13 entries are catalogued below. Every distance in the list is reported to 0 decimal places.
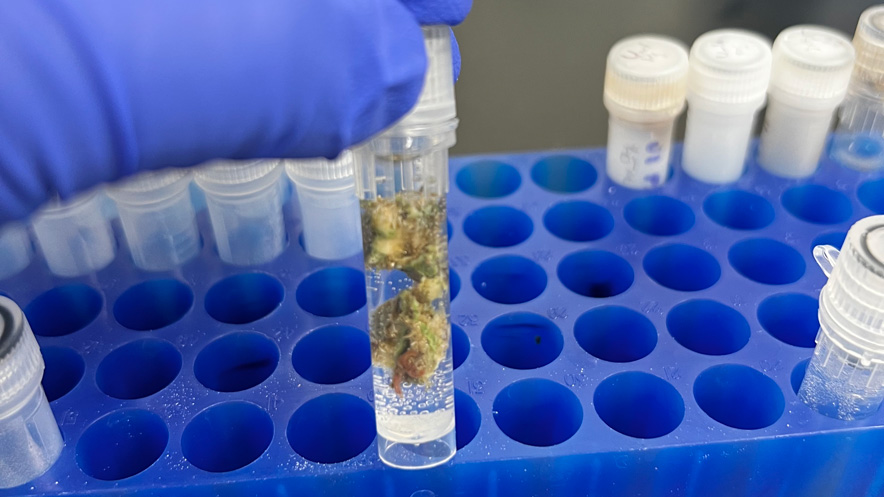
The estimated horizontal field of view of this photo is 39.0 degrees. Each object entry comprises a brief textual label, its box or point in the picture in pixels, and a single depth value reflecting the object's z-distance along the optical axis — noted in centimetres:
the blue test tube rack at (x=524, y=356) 19
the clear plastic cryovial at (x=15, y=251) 21
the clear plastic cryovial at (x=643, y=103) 22
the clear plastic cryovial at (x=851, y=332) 18
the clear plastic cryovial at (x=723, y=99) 22
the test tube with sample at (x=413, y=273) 16
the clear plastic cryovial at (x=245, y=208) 21
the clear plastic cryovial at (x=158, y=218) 21
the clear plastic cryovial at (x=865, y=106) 22
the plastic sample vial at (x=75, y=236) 21
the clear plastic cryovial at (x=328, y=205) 21
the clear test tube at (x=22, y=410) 17
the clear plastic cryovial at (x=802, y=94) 22
